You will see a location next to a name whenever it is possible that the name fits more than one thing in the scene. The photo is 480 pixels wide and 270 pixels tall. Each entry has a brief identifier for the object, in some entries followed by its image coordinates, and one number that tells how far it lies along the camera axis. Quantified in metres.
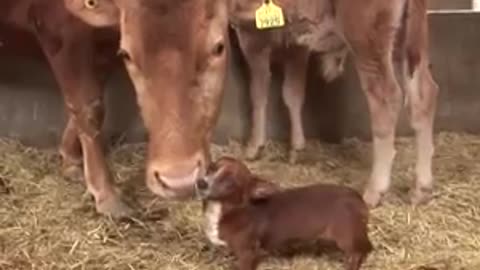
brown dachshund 3.64
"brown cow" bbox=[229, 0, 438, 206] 4.46
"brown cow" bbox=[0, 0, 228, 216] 3.43
